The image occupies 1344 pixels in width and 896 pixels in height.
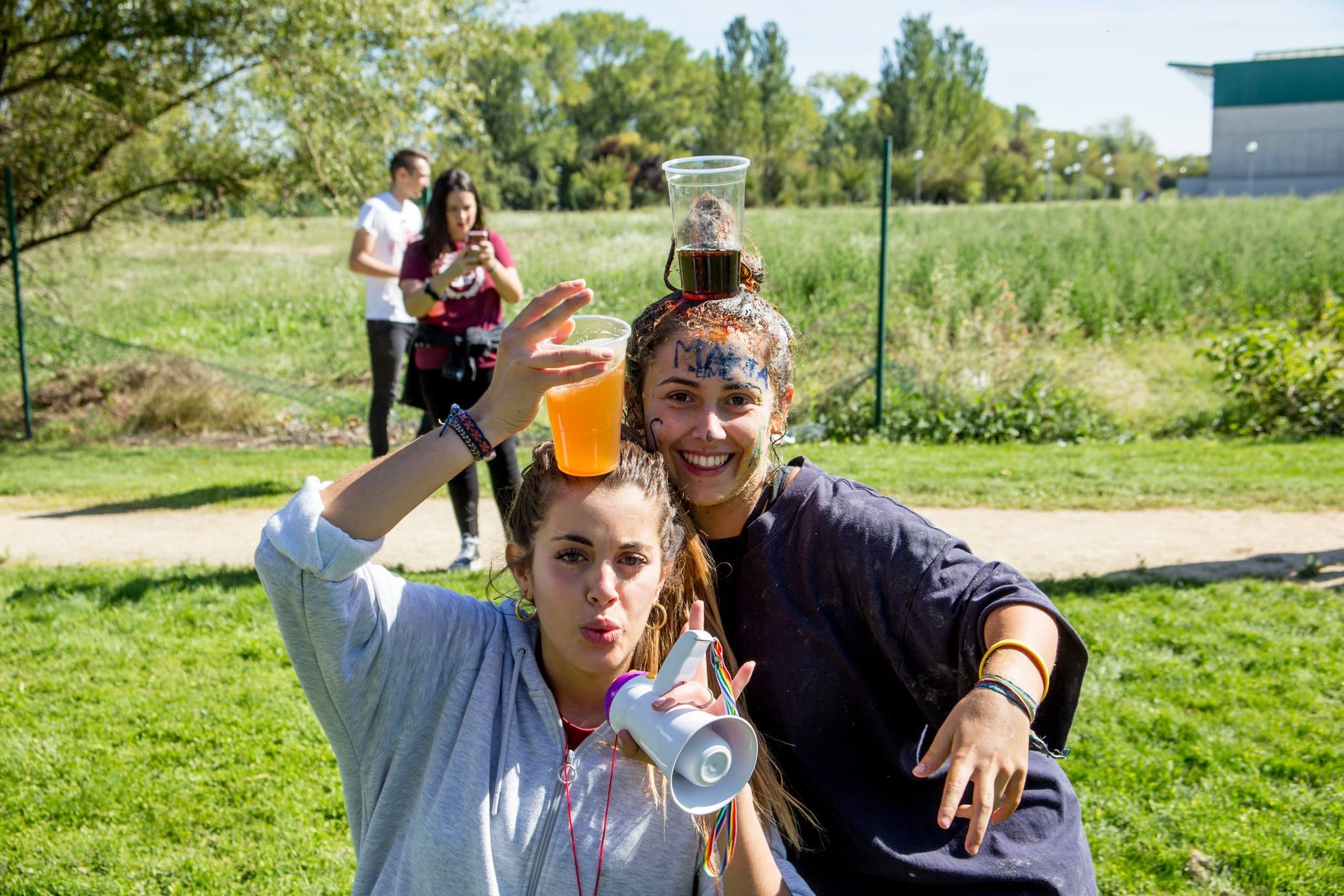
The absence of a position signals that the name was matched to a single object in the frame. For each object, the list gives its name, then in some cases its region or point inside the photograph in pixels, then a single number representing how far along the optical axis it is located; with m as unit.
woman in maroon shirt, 6.27
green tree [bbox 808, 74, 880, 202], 52.41
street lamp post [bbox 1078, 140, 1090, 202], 75.54
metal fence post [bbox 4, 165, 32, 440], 11.03
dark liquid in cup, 2.52
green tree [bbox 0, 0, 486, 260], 11.43
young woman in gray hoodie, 2.06
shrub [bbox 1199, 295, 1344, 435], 10.12
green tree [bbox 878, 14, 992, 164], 70.75
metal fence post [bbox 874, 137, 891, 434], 9.95
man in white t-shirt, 7.75
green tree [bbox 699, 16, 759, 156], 64.38
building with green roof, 64.38
